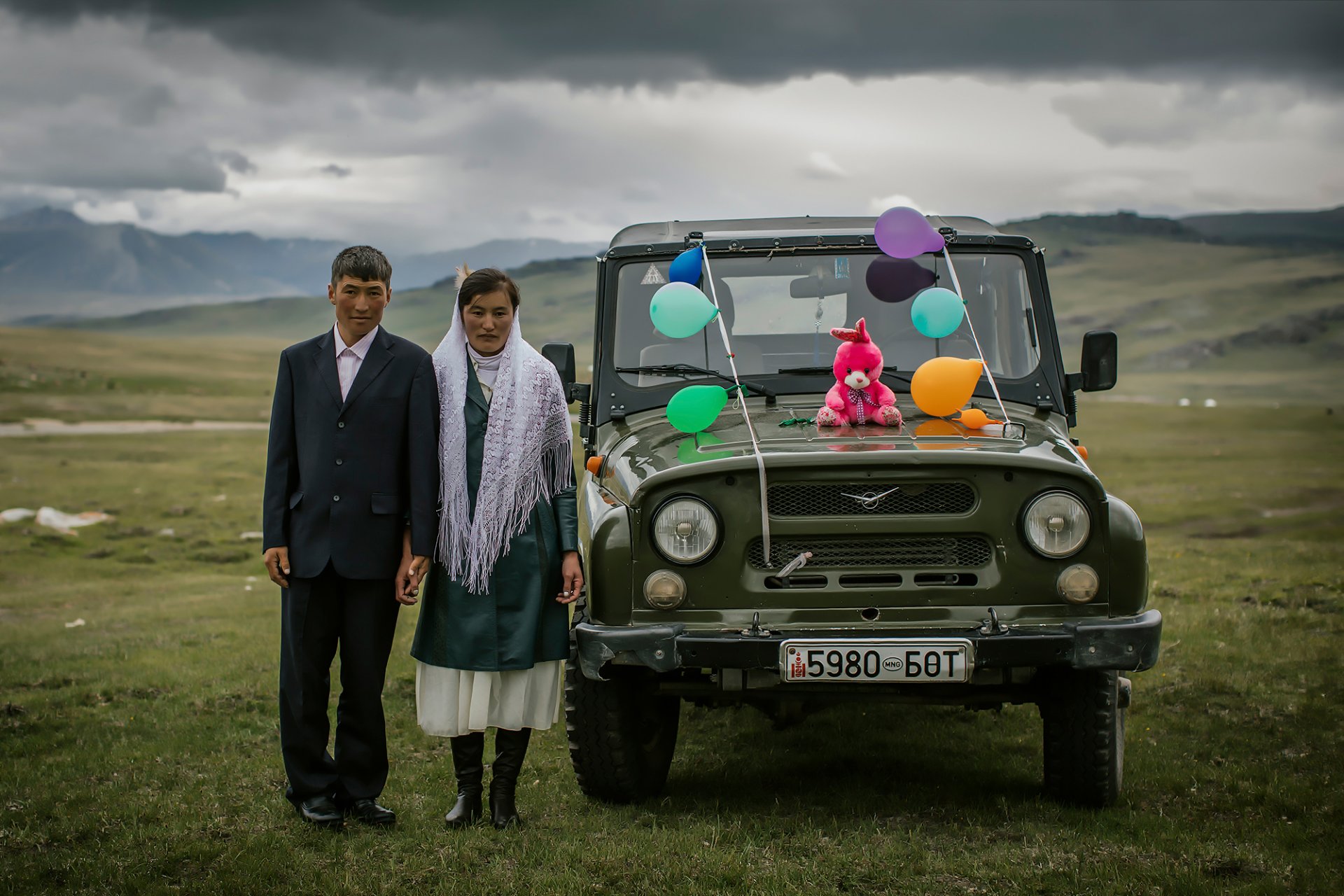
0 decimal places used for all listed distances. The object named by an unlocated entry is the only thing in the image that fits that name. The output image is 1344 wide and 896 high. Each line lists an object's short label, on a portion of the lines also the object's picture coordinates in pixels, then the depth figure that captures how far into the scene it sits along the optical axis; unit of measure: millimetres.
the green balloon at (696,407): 4887
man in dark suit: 4414
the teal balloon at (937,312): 5445
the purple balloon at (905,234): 5543
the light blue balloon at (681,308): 5254
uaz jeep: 4191
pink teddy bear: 4906
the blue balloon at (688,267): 5691
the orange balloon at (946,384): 4906
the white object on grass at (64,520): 16688
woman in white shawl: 4473
